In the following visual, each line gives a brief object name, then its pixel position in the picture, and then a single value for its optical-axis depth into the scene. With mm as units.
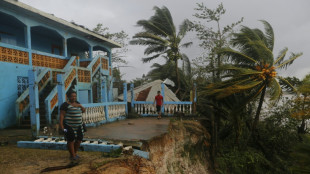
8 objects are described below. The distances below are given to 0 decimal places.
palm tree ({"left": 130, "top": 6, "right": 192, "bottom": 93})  15844
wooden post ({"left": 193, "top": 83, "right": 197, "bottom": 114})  10781
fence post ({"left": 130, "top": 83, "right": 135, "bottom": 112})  11241
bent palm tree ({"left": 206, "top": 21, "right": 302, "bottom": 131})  8711
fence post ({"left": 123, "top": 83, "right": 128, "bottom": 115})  10422
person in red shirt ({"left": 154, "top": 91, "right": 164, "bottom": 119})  10086
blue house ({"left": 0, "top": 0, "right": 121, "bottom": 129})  7344
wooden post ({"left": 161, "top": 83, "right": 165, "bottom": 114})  10944
